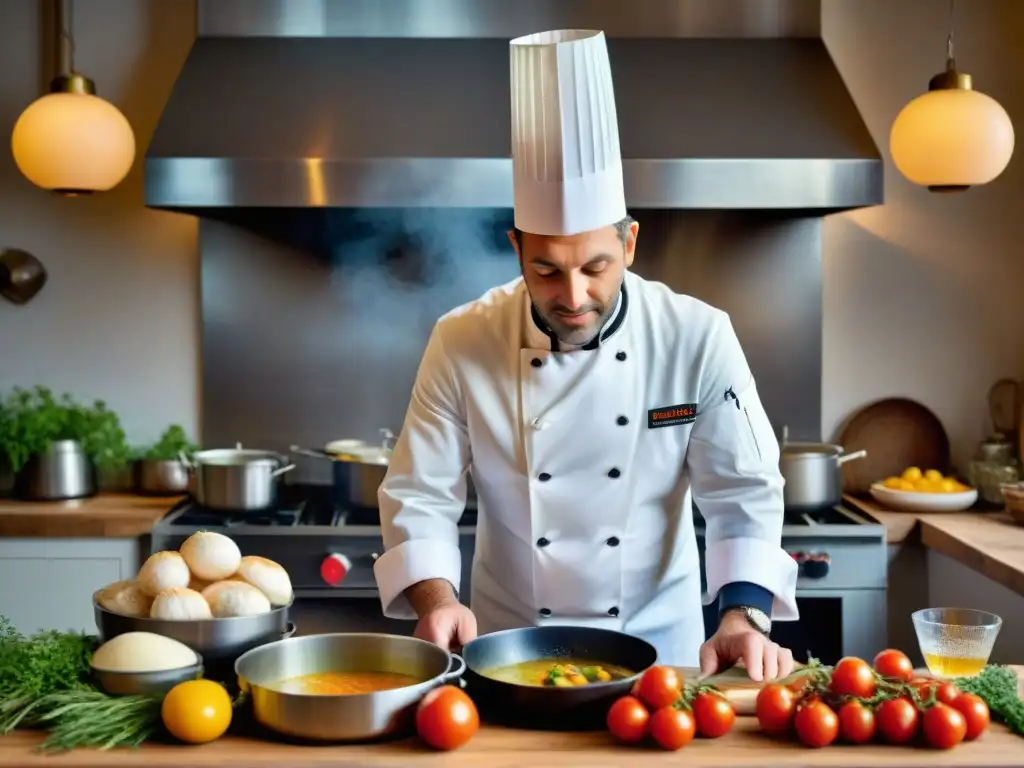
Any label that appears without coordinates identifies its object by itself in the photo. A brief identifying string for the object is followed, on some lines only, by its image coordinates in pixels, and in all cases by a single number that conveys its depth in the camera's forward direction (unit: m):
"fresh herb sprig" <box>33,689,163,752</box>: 1.54
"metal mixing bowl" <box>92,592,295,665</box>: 1.71
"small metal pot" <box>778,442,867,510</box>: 3.32
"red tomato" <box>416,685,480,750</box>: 1.53
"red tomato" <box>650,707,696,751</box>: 1.54
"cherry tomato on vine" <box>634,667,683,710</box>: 1.58
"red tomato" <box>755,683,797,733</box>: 1.60
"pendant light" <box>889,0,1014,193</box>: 3.12
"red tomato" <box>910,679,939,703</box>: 1.61
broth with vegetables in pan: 1.65
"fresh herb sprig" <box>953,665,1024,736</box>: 1.66
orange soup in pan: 1.65
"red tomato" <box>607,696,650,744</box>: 1.56
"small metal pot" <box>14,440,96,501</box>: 3.57
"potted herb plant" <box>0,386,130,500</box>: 3.57
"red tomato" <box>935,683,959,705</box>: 1.62
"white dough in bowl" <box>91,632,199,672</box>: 1.62
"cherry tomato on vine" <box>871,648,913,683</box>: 1.74
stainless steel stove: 3.19
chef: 2.20
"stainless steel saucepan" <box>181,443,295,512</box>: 3.33
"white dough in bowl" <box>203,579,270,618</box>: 1.75
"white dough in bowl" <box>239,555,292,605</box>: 1.81
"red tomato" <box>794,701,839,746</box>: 1.56
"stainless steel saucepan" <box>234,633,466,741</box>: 1.55
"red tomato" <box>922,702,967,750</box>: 1.55
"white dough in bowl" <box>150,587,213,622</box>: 1.71
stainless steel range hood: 3.17
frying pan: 1.62
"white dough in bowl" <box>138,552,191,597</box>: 1.75
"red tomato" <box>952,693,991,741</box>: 1.59
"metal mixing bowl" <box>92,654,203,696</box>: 1.62
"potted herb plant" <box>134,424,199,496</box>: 3.64
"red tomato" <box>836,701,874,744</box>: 1.57
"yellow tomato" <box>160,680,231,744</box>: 1.54
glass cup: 1.81
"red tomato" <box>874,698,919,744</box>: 1.57
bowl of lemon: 3.45
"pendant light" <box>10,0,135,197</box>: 3.32
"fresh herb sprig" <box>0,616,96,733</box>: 1.62
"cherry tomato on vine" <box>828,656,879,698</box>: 1.63
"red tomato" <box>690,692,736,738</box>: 1.59
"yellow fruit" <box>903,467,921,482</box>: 3.57
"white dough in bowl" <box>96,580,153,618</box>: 1.76
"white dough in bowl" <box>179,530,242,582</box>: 1.78
